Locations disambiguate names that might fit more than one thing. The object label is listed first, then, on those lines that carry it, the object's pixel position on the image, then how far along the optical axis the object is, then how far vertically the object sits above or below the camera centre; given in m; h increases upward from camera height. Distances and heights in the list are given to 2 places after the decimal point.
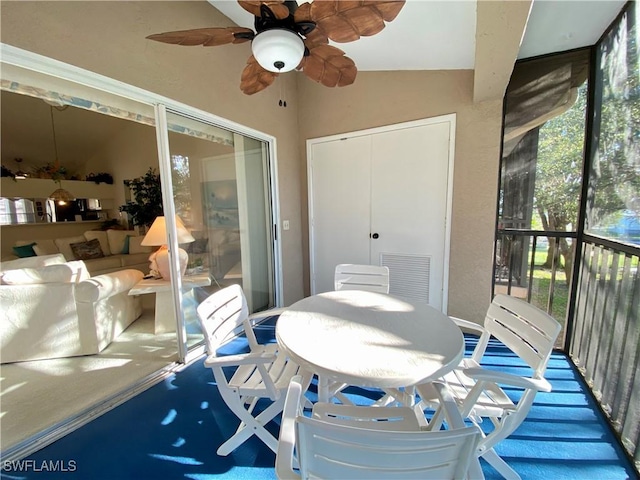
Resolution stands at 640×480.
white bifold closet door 2.70 +0.12
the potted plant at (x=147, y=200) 3.97 +0.25
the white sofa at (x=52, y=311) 2.15 -0.81
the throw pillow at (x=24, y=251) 4.29 -0.55
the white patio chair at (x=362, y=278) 2.16 -0.55
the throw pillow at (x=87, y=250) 4.77 -0.61
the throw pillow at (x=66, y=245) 4.70 -0.52
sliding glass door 2.21 +0.05
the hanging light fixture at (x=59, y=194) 5.03 +0.44
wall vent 2.87 -0.69
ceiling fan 1.05 +0.81
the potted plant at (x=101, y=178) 5.55 +0.81
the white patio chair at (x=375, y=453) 0.64 -0.61
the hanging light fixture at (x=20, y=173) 4.77 +0.81
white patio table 1.00 -0.58
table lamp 2.30 -0.25
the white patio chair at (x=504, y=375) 1.12 -0.72
